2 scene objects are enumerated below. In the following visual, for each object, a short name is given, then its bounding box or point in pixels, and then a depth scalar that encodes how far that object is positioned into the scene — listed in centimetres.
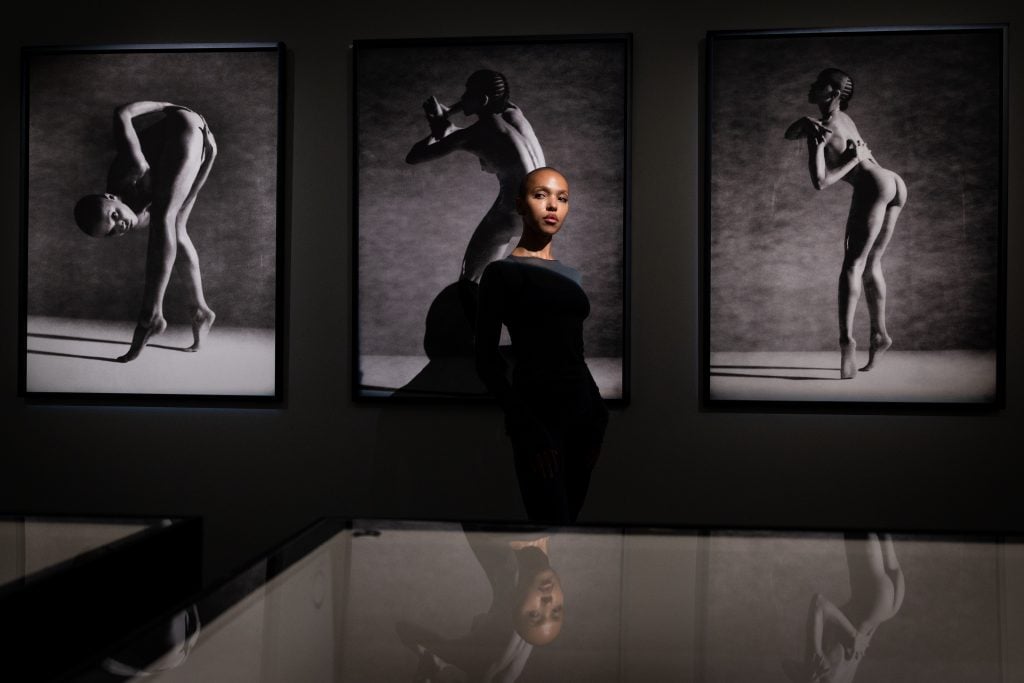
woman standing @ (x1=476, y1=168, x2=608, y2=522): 213
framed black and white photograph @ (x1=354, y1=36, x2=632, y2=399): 313
